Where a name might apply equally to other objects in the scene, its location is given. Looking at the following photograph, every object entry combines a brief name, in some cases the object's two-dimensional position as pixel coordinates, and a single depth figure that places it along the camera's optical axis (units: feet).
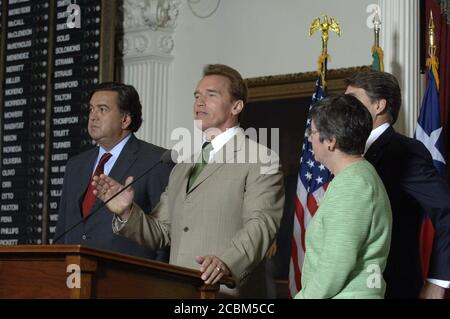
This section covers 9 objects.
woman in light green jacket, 9.39
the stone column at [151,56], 23.31
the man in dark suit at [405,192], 12.16
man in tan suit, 12.33
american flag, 17.37
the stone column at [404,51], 17.57
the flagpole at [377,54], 17.17
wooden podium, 9.69
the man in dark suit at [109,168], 15.29
